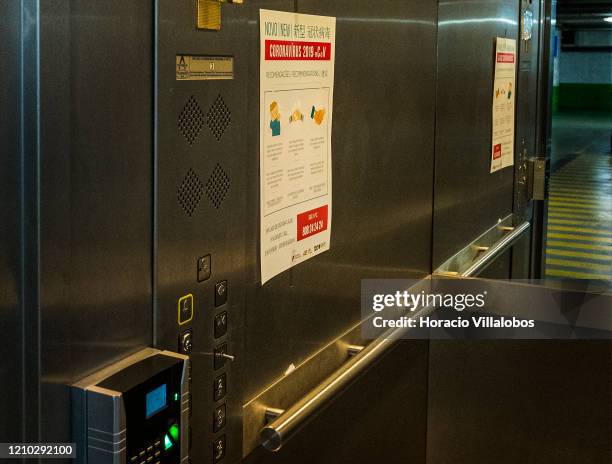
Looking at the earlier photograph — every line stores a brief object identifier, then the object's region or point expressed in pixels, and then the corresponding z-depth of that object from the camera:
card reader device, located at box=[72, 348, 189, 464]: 1.16
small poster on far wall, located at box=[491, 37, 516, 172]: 3.01
